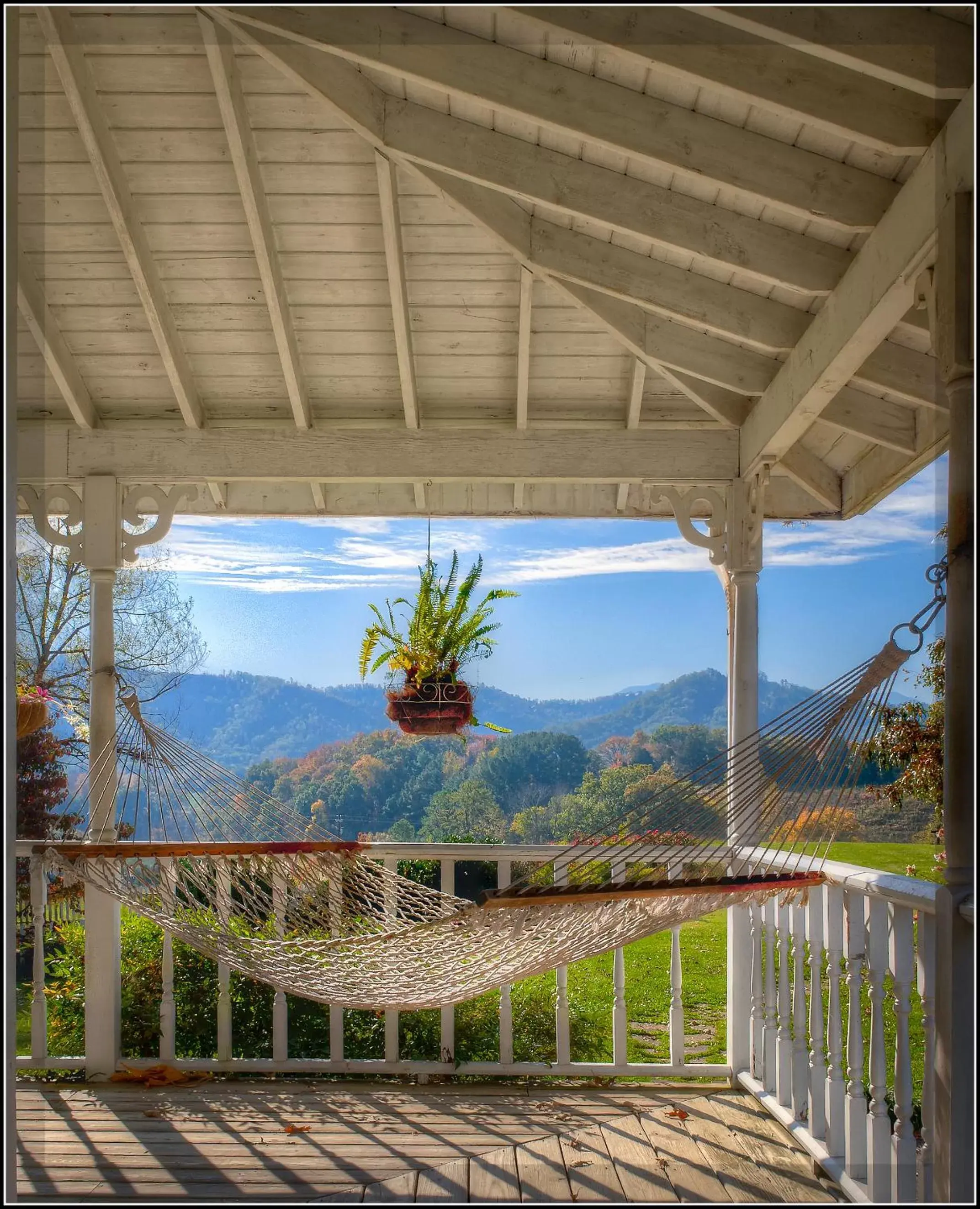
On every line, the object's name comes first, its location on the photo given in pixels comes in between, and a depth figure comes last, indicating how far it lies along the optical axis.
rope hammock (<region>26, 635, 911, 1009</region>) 2.21
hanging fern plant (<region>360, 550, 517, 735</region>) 3.68
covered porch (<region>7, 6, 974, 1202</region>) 1.92
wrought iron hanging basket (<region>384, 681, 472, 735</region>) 3.68
